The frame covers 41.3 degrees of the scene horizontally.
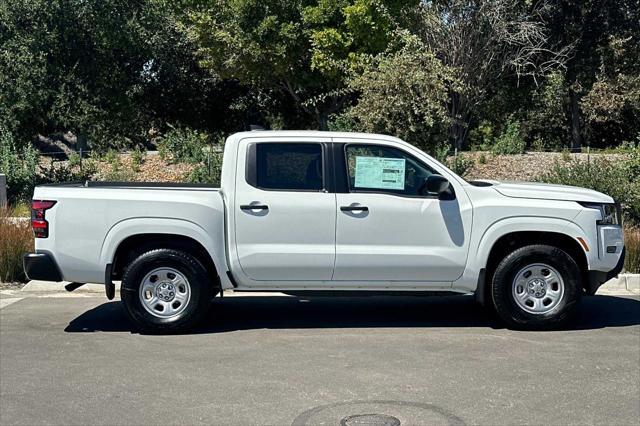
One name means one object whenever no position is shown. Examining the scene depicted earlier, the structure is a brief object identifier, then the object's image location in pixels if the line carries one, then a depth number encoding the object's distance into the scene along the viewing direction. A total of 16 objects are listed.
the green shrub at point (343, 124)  18.18
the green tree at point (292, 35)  22.72
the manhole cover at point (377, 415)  5.59
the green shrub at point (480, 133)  37.14
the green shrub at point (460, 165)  17.32
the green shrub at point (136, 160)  19.52
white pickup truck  8.07
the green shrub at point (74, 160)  19.25
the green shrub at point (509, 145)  22.90
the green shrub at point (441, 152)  15.74
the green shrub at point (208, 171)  16.55
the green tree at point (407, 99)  13.94
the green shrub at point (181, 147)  18.62
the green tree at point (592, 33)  30.56
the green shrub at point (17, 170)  16.36
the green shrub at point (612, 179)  13.54
